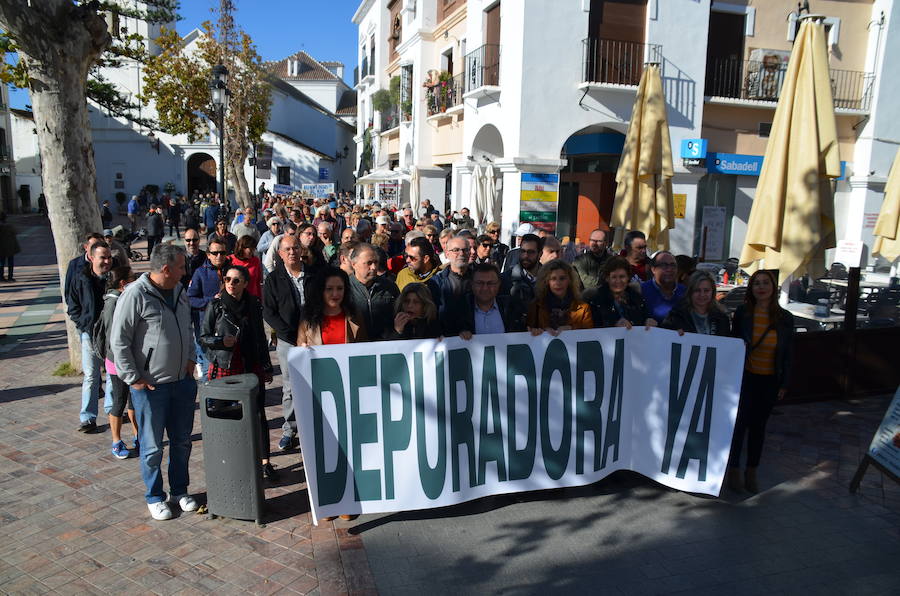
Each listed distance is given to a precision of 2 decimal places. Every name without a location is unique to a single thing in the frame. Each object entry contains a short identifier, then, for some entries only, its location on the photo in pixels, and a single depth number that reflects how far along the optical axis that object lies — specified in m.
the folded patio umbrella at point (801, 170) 6.43
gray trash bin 4.61
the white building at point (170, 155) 47.78
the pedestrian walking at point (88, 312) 6.42
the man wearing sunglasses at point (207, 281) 7.34
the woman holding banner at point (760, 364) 5.48
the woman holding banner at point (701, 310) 5.52
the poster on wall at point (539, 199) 16.16
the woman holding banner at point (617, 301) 5.71
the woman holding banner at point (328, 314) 5.10
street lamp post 16.08
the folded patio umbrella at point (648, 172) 8.76
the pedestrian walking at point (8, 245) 16.62
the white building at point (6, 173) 42.28
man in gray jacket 4.64
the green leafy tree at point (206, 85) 27.12
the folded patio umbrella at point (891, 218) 7.48
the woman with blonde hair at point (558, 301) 5.42
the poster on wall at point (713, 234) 18.33
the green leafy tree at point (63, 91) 7.61
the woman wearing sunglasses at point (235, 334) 5.27
